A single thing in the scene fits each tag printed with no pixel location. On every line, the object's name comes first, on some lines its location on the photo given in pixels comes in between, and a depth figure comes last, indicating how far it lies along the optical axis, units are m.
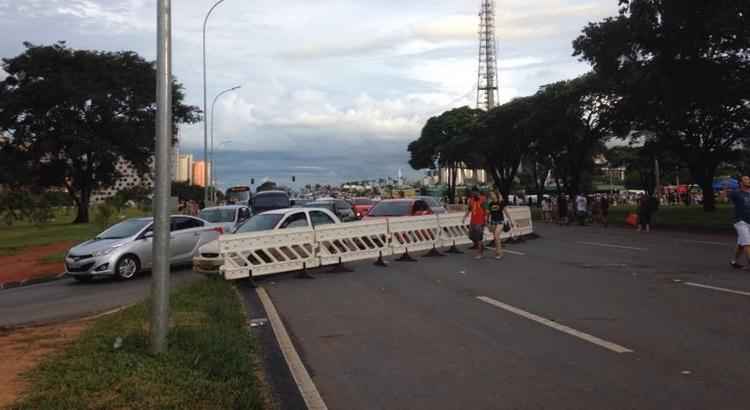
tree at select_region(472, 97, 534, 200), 55.56
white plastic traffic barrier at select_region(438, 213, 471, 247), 20.00
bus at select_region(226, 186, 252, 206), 56.31
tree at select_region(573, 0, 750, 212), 26.08
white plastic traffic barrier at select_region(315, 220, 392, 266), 15.90
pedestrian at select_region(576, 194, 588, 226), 37.28
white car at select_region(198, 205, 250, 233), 22.48
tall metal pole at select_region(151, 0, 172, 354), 6.89
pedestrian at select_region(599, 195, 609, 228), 35.03
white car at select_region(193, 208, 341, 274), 15.87
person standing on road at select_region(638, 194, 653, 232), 30.58
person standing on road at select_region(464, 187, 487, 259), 18.20
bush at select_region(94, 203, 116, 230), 33.87
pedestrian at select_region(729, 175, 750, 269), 13.53
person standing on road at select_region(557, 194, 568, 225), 40.77
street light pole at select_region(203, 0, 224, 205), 40.71
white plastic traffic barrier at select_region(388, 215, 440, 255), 18.08
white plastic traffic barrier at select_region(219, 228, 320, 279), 14.12
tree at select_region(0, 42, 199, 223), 44.66
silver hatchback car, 16.53
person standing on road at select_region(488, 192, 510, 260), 17.78
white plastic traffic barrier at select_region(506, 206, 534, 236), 23.78
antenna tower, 96.94
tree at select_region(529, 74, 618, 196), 44.62
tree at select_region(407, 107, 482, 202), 68.44
